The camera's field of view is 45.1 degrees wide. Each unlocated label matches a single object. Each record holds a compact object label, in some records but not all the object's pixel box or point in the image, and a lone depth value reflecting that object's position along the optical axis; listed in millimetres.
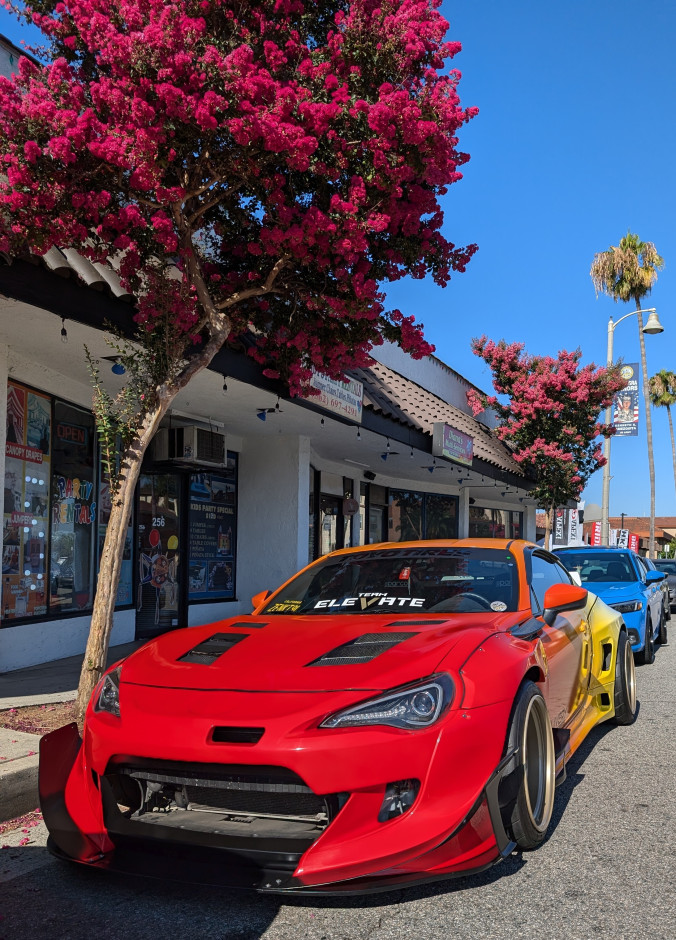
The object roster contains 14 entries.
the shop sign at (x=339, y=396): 9727
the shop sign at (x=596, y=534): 31750
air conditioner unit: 10477
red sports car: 2877
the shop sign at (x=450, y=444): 14062
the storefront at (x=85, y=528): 8273
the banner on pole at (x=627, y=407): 23516
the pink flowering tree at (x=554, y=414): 19938
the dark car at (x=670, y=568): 20438
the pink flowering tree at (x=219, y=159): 5371
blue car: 9836
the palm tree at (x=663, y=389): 46125
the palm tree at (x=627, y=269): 30828
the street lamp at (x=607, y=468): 22995
